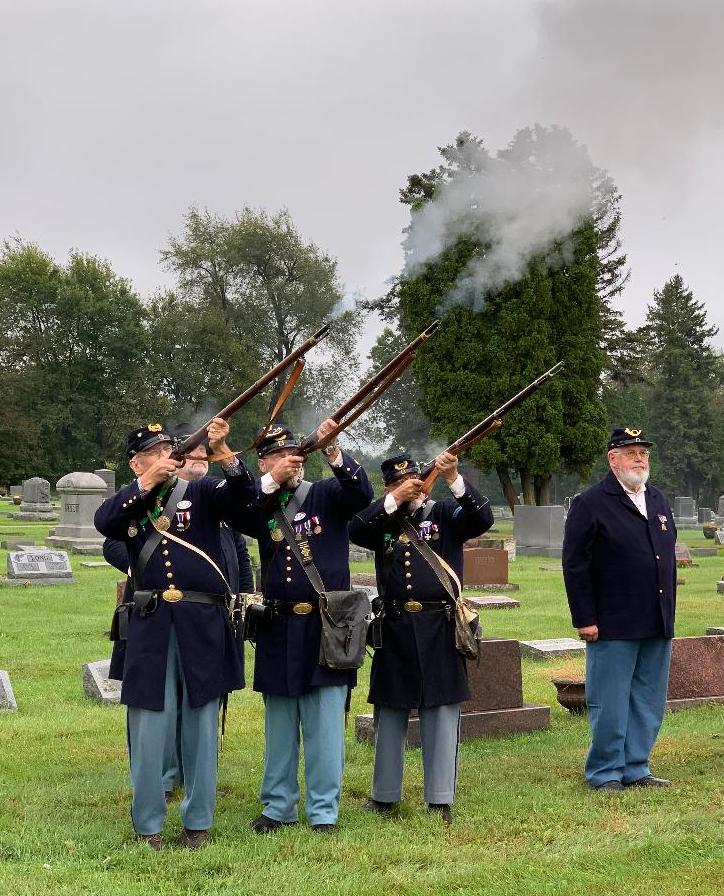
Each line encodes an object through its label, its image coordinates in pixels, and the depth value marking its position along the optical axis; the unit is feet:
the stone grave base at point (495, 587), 63.10
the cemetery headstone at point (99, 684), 31.61
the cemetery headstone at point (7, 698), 30.19
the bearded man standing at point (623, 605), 22.62
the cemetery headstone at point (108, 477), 115.75
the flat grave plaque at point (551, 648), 38.19
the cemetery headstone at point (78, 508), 90.84
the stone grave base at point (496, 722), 27.07
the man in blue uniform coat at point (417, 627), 20.65
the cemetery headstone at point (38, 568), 61.62
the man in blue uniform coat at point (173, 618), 18.75
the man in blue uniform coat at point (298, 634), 19.66
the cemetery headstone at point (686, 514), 170.71
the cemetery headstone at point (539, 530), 95.91
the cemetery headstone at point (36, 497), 146.10
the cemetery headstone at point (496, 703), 27.14
